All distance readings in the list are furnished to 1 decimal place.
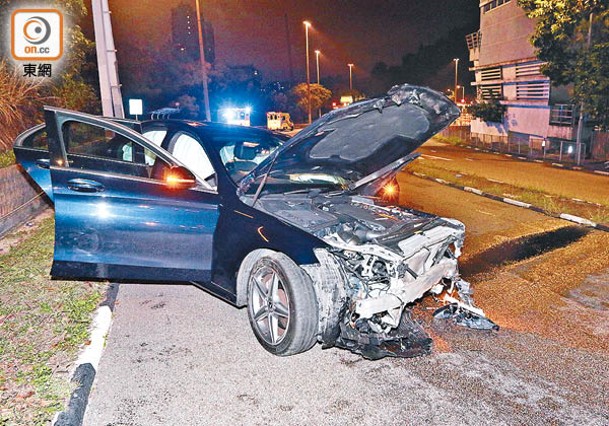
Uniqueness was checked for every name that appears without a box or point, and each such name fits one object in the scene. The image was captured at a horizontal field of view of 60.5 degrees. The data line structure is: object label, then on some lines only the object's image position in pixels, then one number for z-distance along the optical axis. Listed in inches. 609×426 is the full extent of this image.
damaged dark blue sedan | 154.3
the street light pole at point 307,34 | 1913.1
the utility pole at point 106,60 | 452.8
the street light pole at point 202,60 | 1035.3
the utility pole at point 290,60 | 2758.4
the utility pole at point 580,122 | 833.5
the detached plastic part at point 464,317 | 183.5
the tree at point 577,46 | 805.9
